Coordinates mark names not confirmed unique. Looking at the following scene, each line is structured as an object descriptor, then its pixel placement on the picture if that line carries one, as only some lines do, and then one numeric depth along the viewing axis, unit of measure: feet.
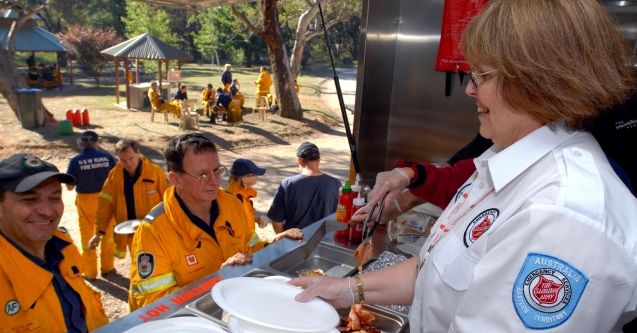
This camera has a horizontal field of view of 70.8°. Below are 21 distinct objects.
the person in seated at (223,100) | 49.63
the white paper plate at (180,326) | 4.58
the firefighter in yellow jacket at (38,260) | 6.54
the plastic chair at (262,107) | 51.16
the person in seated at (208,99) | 50.78
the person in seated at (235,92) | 52.56
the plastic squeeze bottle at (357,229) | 8.36
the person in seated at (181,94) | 49.50
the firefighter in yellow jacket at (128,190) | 15.35
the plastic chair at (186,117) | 45.55
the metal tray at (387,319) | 5.94
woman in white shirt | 2.88
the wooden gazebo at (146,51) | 49.44
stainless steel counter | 5.70
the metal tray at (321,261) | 7.70
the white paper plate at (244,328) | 4.36
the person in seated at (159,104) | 48.75
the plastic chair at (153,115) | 48.91
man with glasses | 7.46
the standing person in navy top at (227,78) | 57.00
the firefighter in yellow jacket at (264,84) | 54.60
